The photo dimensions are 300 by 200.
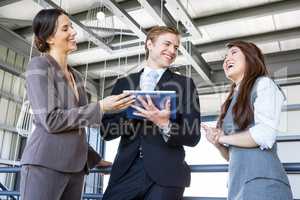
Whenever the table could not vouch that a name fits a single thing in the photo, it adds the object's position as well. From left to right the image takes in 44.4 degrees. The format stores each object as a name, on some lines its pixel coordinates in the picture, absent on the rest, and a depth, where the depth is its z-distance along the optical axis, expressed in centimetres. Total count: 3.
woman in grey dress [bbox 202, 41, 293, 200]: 115
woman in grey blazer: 125
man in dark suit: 140
